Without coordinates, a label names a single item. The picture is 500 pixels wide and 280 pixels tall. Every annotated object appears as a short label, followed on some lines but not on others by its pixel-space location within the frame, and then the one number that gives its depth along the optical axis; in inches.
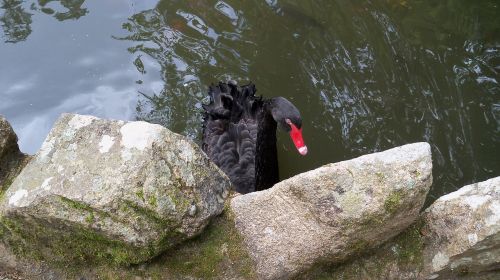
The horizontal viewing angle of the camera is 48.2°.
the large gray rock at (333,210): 93.7
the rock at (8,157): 109.9
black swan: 153.9
